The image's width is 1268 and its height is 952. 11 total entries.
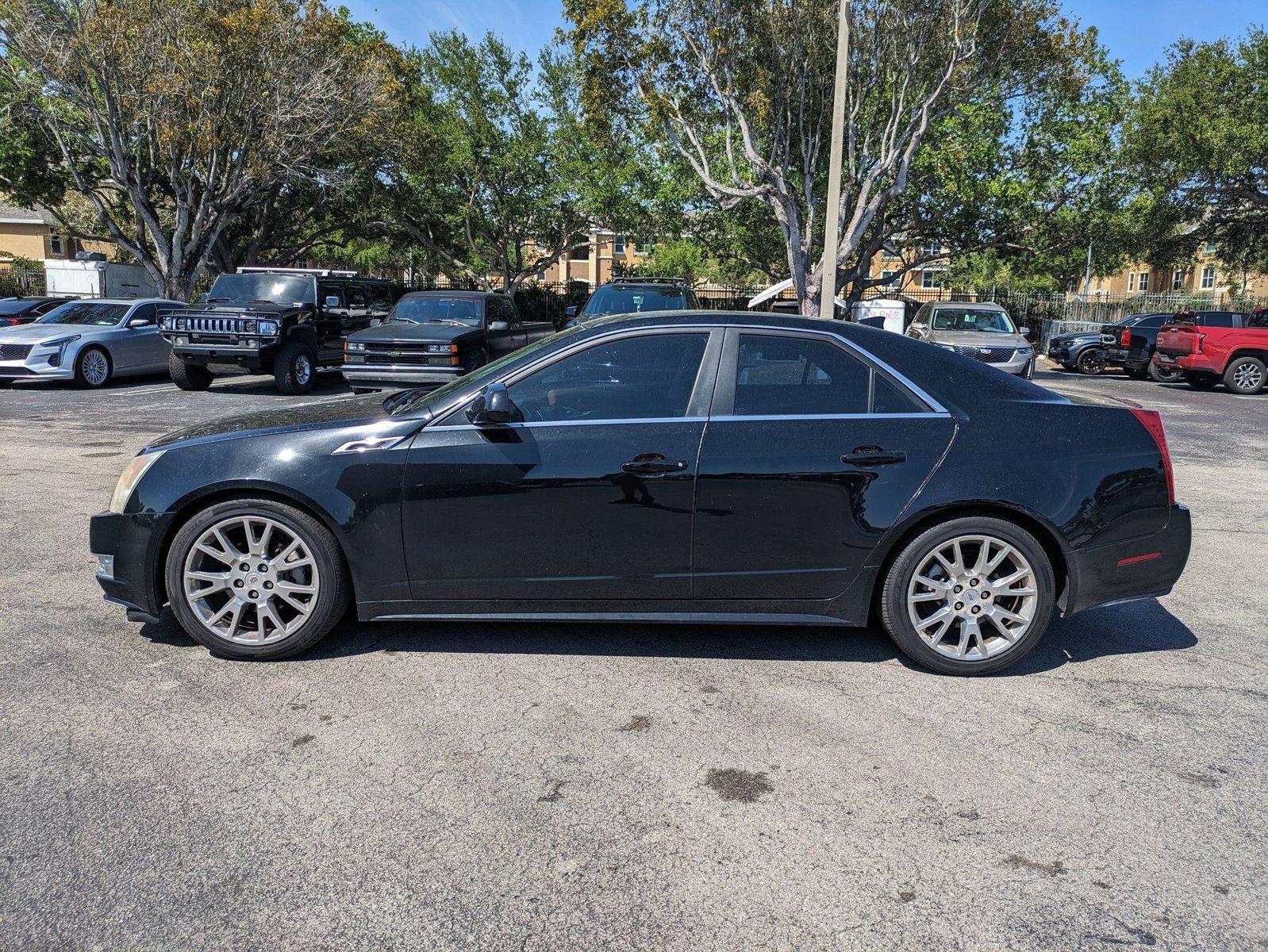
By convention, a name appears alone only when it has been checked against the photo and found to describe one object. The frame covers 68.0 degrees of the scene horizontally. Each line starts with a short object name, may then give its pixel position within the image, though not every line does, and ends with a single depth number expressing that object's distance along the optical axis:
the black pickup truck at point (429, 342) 13.14
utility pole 15.95
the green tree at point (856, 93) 21.20
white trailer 32.97
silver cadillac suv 17.34
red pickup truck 18.70
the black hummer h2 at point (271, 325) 15.00
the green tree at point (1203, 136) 27.09
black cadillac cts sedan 4.16
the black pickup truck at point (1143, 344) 20.30
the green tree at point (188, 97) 21.20
